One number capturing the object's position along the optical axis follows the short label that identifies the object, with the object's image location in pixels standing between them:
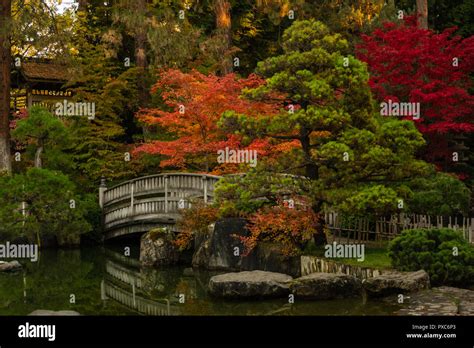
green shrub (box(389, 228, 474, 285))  13.58
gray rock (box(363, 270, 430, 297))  13.14
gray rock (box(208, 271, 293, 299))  14.45
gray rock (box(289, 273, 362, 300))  13.94
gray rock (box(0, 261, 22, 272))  19.30
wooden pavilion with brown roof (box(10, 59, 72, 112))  34.00
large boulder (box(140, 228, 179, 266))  20.44
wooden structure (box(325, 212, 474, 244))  16.72
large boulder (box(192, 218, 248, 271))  17.75
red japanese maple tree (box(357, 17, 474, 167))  20.84
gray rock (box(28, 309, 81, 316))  10.90
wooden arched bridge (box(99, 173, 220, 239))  20.81
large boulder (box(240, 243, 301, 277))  16.56
